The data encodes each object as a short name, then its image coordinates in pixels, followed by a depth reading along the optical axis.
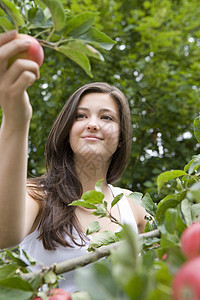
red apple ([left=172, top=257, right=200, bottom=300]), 0.29
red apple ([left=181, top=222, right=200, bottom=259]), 0.36
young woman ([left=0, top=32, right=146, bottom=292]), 1.26
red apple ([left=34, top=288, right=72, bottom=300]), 0.51
